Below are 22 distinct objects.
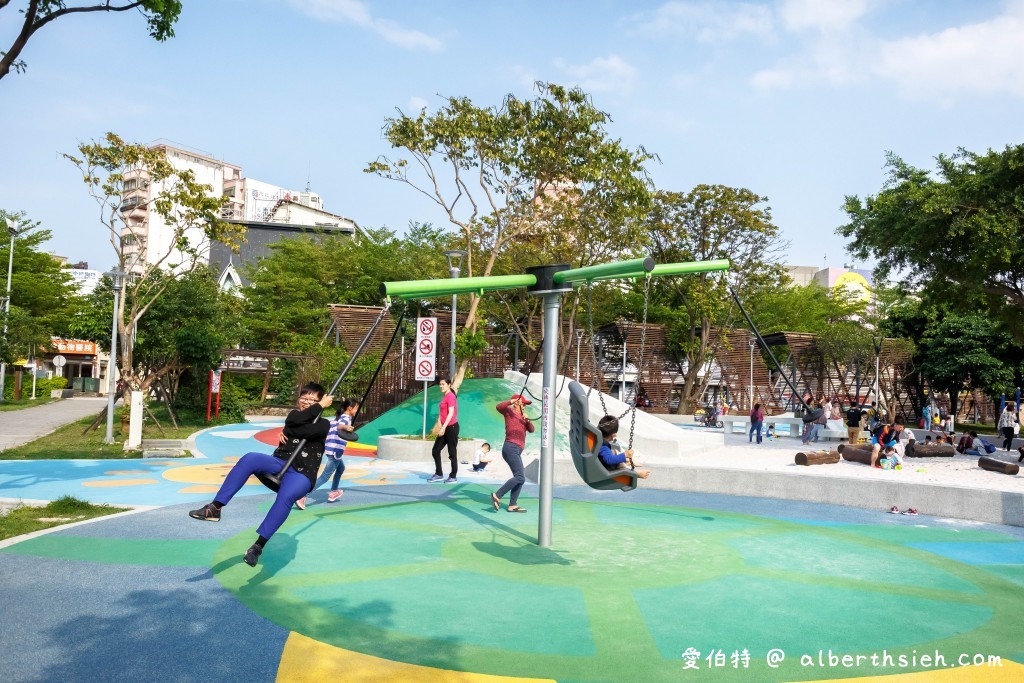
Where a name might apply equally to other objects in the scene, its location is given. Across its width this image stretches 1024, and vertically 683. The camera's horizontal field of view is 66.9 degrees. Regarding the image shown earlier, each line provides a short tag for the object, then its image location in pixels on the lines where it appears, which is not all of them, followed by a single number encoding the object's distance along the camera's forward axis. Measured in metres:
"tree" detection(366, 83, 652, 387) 21.75
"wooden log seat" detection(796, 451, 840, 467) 16.92
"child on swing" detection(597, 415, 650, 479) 8.65
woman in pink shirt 14.34
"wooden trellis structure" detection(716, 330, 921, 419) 42.59
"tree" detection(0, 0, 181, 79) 9.12
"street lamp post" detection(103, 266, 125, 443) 19.65
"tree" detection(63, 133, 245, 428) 22.14
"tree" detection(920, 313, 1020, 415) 41.31
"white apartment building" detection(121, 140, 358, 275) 82.12
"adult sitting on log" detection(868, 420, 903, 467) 17.20
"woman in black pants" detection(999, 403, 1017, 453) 22.59
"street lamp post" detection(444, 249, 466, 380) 20.95
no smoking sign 18.30
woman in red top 10.67
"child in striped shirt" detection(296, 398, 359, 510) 11.73
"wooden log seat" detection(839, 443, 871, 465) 17.78
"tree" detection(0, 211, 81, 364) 49.94
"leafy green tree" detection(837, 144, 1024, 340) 18.92
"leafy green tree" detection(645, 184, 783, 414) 38.12
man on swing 6.68
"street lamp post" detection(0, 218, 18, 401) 42.33
